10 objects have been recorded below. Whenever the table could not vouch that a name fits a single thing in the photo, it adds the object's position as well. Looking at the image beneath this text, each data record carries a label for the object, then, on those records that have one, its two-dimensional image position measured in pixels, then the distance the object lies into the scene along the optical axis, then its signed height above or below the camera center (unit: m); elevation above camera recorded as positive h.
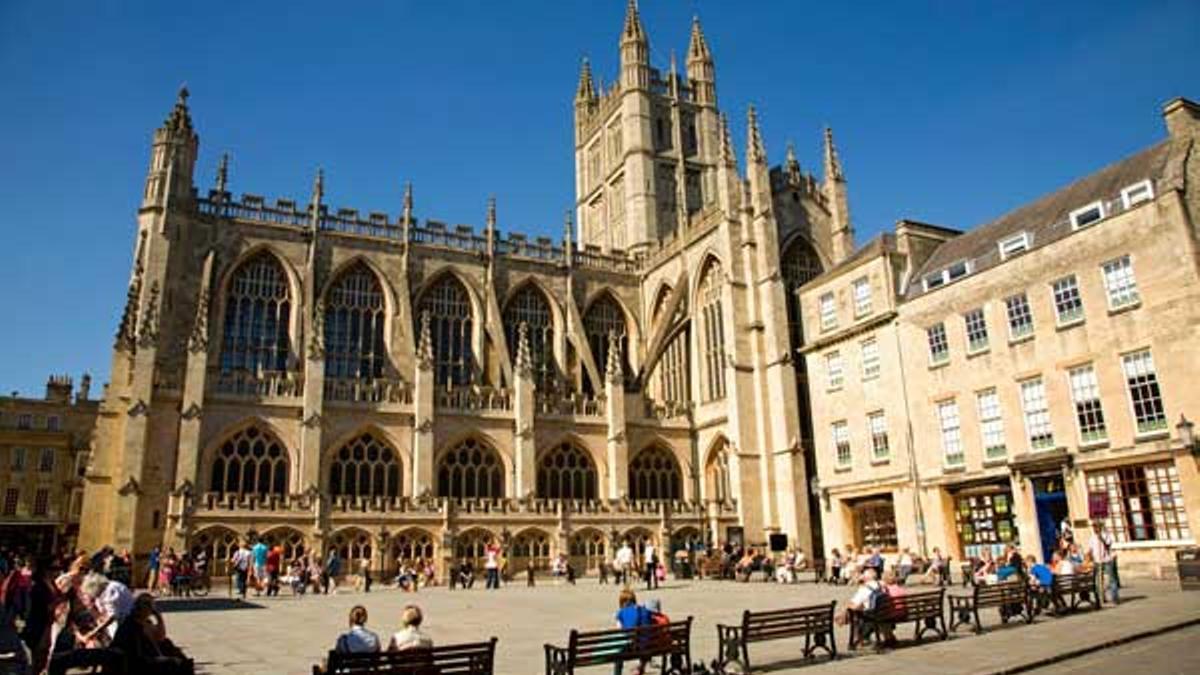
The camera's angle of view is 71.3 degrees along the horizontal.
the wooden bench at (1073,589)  14.65 -0.88
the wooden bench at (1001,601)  13.27 -0.94
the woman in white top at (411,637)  8.45 -0.73
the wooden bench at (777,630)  10.33 -1.01
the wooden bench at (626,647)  8.99 -1.01
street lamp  19.16 +2.19
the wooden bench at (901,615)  11.93 -0.98
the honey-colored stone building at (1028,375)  20.36 +4.64
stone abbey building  30.72 +7.60
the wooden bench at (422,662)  7.61 -0.91
